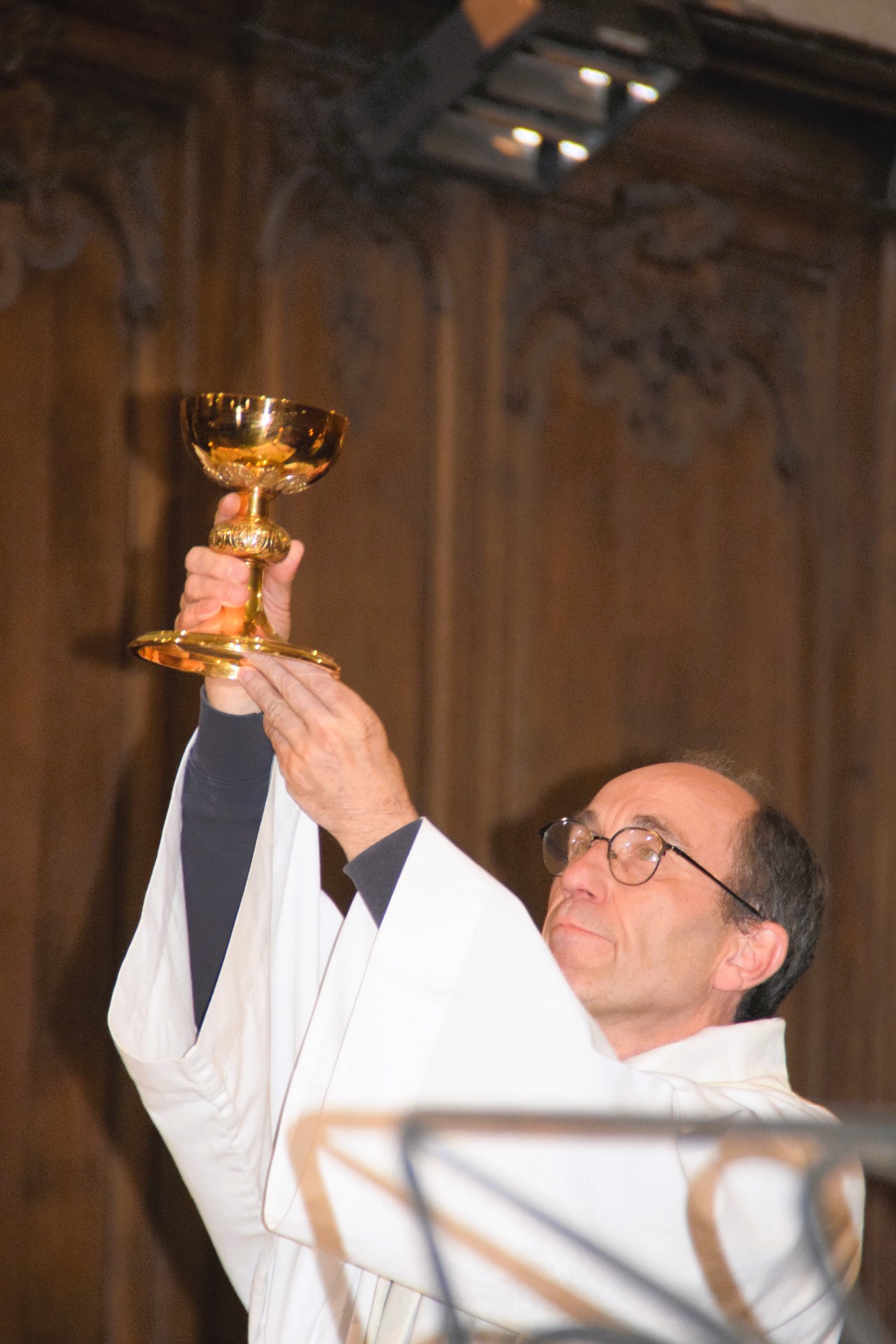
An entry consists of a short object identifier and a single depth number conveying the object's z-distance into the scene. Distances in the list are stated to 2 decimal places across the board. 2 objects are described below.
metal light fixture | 6.89
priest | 6.09
